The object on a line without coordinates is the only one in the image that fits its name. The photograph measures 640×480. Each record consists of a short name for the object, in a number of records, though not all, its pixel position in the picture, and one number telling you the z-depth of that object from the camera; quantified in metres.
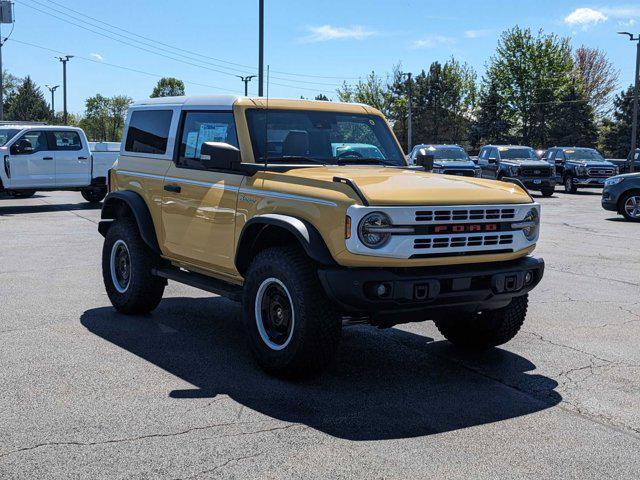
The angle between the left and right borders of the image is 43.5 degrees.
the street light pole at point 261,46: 26.34
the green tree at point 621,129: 62.12
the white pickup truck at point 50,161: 20.53
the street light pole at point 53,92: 84.12
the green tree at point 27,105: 108.31
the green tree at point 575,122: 66.81
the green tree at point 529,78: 70.69
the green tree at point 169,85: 147.75
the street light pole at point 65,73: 68.00
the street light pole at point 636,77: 38.08
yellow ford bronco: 5.07
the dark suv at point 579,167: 30.20
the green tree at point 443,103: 86.81
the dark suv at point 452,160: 27.38
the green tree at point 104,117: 118.00
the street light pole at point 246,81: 51.83
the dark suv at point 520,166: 28.52
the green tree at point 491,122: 67.25
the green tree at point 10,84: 115.22
